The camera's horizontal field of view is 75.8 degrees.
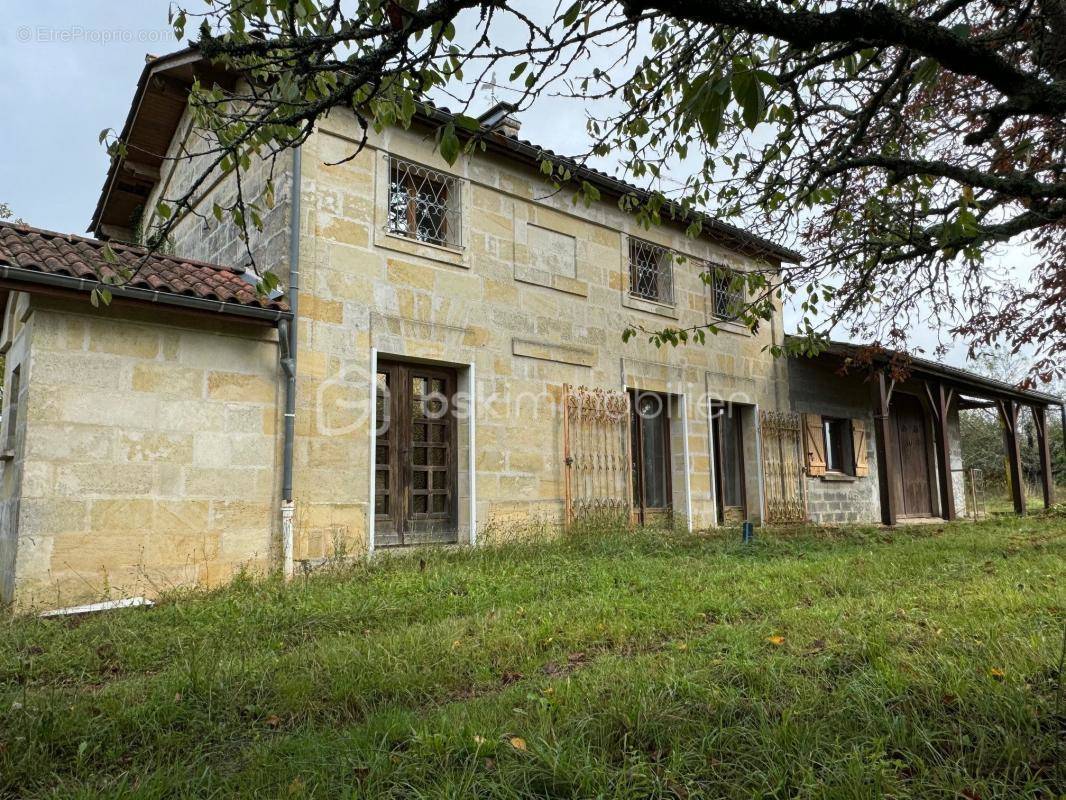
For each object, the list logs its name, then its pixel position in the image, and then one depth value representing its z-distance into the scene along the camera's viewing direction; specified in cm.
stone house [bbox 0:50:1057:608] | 534
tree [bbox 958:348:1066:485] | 2508
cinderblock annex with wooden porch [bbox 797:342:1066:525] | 1151
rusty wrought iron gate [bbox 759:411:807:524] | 1100
